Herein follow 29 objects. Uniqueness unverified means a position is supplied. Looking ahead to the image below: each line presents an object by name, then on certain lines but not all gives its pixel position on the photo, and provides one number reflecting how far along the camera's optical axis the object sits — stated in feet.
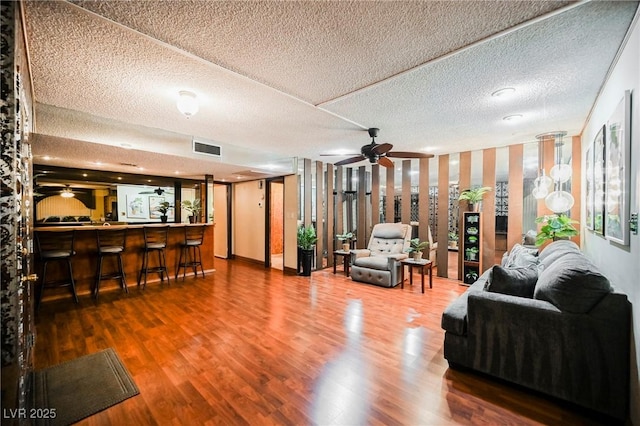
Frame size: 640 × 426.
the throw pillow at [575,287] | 5.86
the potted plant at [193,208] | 19.12
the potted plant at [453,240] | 28.20
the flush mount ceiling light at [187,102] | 8.61
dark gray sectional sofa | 5.68
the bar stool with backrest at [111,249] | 13.57
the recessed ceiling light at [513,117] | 10.83
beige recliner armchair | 15.58
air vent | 13.91
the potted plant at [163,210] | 19.87
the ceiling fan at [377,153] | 11.87
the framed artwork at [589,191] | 9.66
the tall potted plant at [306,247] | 18.57
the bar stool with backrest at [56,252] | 11.75
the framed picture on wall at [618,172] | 5.74
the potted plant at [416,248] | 15.70
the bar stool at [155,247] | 15.41
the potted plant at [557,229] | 12.04
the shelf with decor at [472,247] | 15.94
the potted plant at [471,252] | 16.06
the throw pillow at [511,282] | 7.45
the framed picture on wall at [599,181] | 7.88
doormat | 5.85
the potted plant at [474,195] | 15.72
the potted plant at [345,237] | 18.92
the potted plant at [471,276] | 15.98
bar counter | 12.89
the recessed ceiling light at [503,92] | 8.50
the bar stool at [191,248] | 17.33
